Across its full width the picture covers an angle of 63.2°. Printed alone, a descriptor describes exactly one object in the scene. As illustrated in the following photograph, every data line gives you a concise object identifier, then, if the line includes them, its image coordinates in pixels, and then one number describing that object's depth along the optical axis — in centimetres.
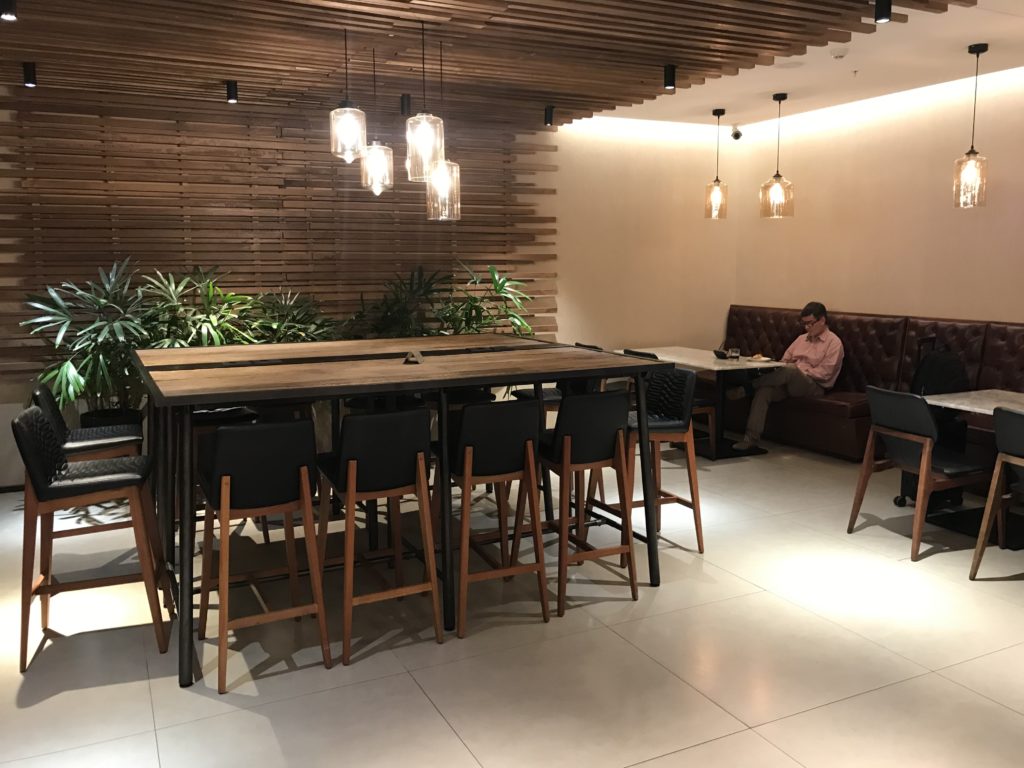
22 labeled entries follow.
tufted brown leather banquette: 602
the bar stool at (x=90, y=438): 393
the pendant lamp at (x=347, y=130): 396
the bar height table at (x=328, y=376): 308
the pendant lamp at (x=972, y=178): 547
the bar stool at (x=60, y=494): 315
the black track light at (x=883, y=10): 382
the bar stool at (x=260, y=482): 305
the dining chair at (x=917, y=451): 435
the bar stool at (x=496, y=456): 349
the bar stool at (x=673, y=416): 445
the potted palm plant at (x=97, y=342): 547
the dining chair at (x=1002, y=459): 387
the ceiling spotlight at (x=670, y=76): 520
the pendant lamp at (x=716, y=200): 757
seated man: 687
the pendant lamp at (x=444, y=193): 448
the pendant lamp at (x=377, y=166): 450
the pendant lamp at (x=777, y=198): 697
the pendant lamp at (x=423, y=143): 402
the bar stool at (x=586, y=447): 366
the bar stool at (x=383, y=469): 323
